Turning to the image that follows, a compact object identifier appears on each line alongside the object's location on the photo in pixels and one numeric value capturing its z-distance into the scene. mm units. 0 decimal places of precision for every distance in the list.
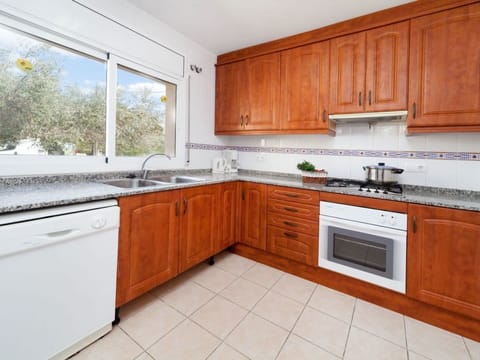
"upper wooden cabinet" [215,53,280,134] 2521
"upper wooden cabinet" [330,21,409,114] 1853
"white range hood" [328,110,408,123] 1903
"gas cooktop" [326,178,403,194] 1840
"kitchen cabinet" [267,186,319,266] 2043
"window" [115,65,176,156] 2076
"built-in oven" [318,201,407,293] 1668
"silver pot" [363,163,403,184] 1896
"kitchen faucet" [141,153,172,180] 2108
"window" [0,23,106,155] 1476
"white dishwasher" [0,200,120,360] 996
